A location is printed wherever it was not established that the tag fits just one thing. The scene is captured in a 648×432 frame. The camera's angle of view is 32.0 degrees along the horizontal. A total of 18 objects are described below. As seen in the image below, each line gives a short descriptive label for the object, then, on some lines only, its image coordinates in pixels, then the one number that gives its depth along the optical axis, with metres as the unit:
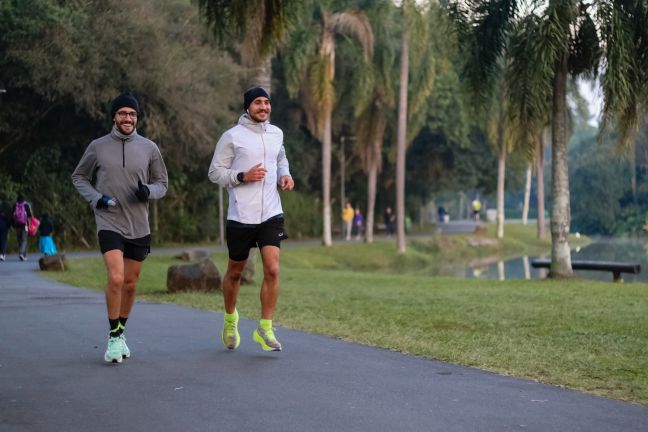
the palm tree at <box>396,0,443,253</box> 40.34
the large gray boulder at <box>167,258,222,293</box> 18.56
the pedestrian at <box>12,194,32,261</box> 30.58
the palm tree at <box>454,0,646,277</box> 22.02
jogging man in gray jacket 8.66
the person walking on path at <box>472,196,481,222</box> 81.44
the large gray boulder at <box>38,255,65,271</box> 26.20
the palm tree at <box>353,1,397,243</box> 44.59
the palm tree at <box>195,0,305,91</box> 18.36
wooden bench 24.56
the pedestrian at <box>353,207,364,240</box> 60.75
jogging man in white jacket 9.05
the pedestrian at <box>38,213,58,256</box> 32.03
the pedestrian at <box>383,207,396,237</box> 65.19
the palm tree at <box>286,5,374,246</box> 40.66
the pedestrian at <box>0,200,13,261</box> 30.42
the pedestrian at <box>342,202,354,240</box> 56.06
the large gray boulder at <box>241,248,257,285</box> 21.98
